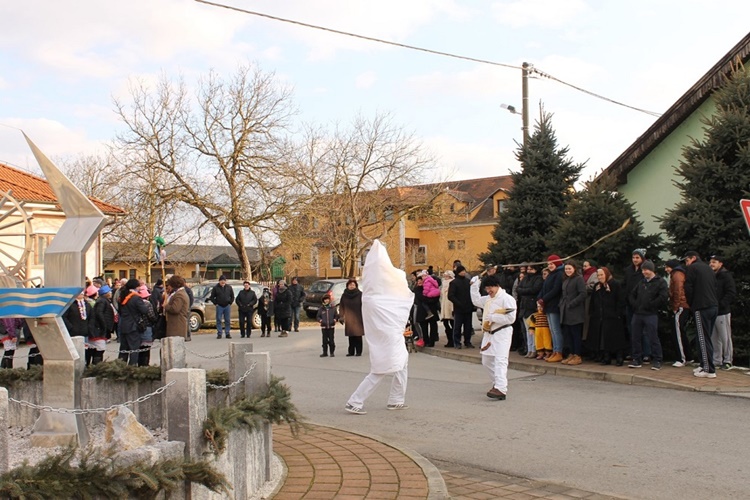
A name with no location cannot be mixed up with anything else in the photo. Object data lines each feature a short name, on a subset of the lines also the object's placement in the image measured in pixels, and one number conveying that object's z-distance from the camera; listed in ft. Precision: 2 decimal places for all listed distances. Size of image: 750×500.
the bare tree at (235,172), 112.37
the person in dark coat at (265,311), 77.77
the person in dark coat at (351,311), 54.95
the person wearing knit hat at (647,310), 41.91
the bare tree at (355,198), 135.23
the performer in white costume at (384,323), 32.53
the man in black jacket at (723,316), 40.52
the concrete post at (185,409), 16.34
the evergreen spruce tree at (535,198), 60.95
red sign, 35.47
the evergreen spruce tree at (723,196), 43.27
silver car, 85.08
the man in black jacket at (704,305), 39.47
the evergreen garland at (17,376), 28.71
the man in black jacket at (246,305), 75.15
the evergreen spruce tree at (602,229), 49.96
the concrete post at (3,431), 13.07
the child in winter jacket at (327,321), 56.34
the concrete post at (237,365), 22.85
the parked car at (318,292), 92.12
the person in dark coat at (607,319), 44.47
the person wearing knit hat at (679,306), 42.57
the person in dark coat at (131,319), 44.34
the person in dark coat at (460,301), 56.59
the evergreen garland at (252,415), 16.93
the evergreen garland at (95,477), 13.57
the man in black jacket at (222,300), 75.00
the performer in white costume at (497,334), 35.40
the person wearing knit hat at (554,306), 47.42
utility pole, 67.58
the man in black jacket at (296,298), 78.84
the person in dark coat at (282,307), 75.51
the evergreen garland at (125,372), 26.86
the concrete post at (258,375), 22.00
